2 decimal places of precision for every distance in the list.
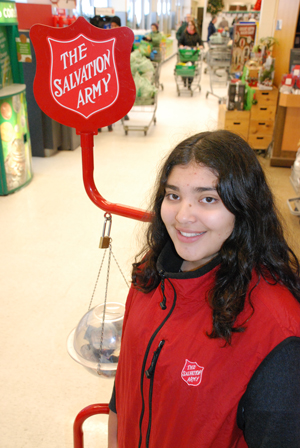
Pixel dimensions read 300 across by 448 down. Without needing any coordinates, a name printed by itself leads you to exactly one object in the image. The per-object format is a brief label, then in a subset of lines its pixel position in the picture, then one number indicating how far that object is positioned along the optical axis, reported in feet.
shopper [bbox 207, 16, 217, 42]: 55.36
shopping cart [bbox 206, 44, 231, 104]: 39.75
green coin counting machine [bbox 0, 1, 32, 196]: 15.11
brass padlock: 4.48
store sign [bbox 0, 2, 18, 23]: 14.53
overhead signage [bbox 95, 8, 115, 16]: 27.25
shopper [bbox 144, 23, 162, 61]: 42.07
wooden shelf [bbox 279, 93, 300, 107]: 17.69
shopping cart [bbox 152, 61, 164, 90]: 28.53
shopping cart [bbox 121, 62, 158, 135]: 24.27
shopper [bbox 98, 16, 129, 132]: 25.56
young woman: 2.77
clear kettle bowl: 5.81
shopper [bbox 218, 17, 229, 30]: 61.98
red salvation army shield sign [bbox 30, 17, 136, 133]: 3.69
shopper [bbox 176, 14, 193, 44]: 44.01
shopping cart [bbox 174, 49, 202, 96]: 33.99
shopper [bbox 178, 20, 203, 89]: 40.91
